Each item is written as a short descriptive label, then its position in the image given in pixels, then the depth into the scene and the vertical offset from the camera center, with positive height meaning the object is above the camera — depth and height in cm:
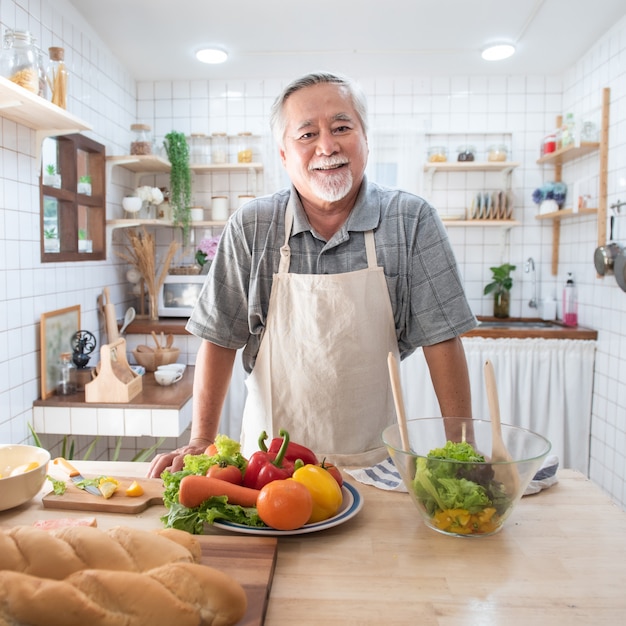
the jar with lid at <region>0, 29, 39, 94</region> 198 +67
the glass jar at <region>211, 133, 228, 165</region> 389 +77
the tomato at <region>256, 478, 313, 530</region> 91 -35
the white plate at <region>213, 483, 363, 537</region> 93 -39
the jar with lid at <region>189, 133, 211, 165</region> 406 +76
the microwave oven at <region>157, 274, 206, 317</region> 369 -16
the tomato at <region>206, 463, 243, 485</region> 98 -33
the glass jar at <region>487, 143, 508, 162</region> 376 +70
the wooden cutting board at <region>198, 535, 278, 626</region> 75 -40
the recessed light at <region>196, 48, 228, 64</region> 342 +118
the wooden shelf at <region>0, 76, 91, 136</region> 196 +55
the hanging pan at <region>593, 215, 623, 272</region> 305 +6
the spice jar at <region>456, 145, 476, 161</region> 379 +70
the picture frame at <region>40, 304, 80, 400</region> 264 -33
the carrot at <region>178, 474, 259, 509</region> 94 -35
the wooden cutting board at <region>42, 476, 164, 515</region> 104 -40
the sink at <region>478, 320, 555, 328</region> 371 -34
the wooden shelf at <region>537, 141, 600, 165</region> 328 +65
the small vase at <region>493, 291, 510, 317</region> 392 -22
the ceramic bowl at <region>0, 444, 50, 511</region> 101 -36
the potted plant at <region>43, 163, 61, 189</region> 269 +39
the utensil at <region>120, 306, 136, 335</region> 347 -29
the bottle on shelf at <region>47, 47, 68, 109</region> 233 +70
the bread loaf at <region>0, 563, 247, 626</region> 61 -34
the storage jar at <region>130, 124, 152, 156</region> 347 +70
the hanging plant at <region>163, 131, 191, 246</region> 371 +54
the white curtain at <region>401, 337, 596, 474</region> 336 -63
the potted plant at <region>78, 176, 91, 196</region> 311 +41
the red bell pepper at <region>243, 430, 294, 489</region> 99 -33
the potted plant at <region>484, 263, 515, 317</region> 387 -12
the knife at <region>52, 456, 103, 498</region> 110 -40
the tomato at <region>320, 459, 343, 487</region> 105 -35
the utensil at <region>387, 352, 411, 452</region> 95 -21
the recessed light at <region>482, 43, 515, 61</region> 335 +119
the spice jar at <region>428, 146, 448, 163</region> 380 +70
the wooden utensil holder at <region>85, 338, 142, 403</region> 263 -50
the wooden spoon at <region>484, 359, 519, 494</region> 90 -28
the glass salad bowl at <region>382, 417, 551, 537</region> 91 -32
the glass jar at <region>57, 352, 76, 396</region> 275 -50
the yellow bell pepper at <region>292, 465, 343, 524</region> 96 -35
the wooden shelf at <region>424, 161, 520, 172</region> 372 +62
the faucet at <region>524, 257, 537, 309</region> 395 -4
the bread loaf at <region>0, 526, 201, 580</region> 65 -31
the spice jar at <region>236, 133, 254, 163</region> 393 +81
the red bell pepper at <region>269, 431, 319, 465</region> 107 -32
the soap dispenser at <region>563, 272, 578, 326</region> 362 -21
